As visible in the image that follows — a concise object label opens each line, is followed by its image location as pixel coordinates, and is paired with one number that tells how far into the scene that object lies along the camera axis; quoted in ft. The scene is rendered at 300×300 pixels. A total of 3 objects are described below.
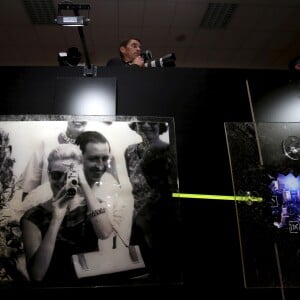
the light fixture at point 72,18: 5.51
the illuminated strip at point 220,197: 4.74
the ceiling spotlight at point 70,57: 5.83
